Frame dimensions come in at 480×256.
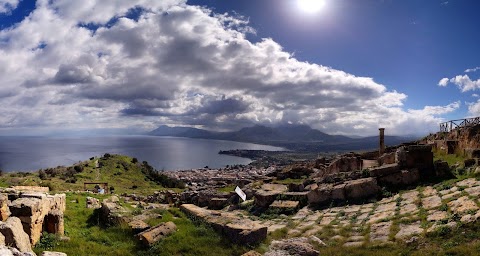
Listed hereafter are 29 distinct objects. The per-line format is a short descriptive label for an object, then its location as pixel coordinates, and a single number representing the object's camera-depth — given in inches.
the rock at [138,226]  478.0
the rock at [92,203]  650.8
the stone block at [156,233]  440.5
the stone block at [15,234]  301.6
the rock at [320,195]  732.0
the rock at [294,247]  381.4
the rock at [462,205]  440.0
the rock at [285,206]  733.9
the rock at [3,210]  358.9
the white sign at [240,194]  844.3
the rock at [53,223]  425.1
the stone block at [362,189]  695.1
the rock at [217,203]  938.1
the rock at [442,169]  690.8
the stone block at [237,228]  454.6
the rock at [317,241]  454.5
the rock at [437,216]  449.5
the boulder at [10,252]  217.2
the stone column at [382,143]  1202.1
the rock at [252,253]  377.7
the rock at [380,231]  451.2
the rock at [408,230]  431.9
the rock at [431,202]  517.3
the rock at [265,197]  802.2
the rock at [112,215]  510.0
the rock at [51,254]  291.0
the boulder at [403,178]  703.7
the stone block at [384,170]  737.6
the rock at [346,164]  1032.2
